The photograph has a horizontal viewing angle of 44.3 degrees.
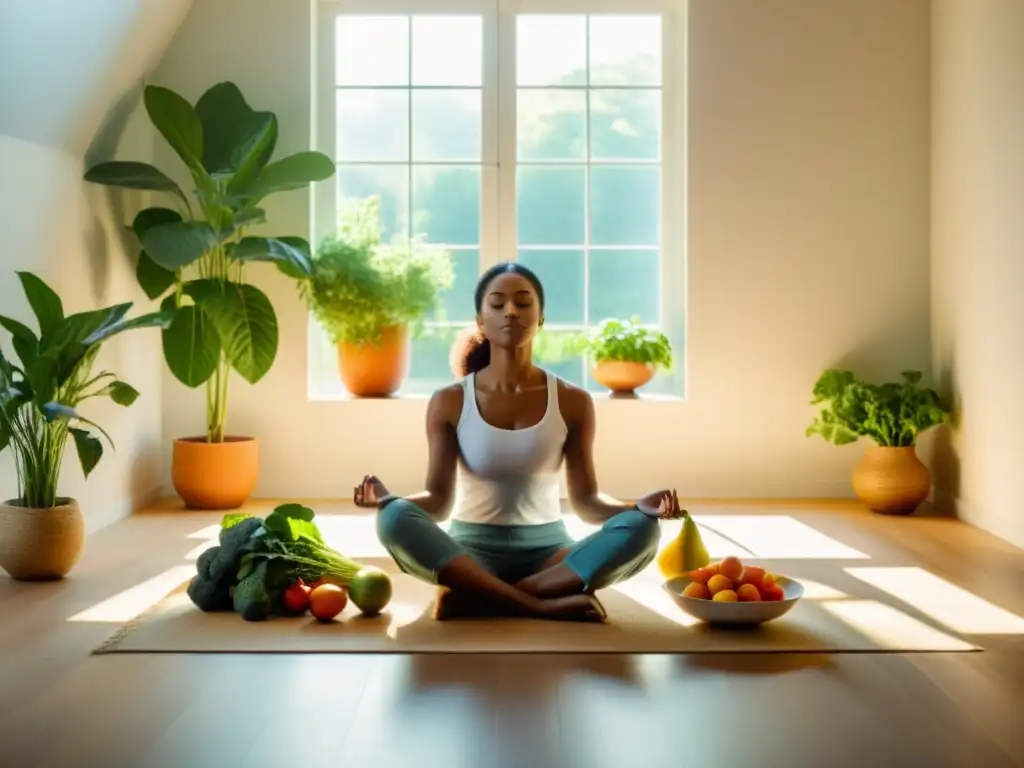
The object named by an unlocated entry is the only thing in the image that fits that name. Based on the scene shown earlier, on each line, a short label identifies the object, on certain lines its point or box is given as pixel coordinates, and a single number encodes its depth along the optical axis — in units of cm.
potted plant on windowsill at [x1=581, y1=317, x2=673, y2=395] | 562
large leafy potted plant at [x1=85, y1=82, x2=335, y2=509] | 490
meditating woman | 317
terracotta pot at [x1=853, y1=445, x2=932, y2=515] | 514
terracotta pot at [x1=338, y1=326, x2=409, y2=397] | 559
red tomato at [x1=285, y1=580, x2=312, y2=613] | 330
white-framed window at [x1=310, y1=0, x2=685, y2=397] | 586
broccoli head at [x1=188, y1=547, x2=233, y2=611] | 336
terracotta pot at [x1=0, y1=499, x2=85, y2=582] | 375
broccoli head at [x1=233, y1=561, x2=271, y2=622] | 324
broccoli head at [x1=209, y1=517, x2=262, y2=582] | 334
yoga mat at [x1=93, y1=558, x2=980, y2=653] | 298
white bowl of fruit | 308
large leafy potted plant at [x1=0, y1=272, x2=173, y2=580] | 367
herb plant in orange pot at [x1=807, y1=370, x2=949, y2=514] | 515
